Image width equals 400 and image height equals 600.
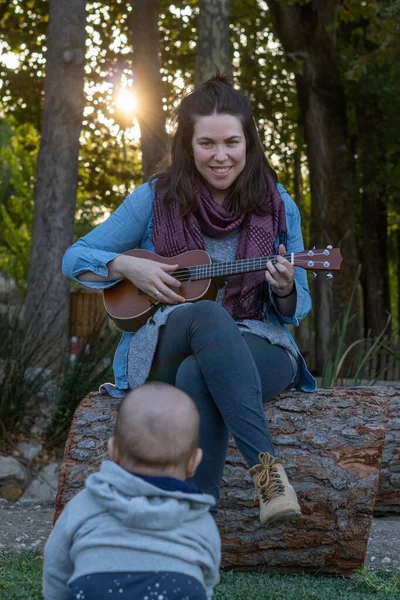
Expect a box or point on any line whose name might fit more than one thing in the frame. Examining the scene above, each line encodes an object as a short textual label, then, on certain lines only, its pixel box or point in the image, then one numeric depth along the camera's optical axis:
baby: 2.22
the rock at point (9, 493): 6.72
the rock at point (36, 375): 6.83
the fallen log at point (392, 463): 5.67
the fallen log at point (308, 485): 3.98
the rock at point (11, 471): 6.74
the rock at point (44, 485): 6.75
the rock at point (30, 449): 6.88
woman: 3.79
